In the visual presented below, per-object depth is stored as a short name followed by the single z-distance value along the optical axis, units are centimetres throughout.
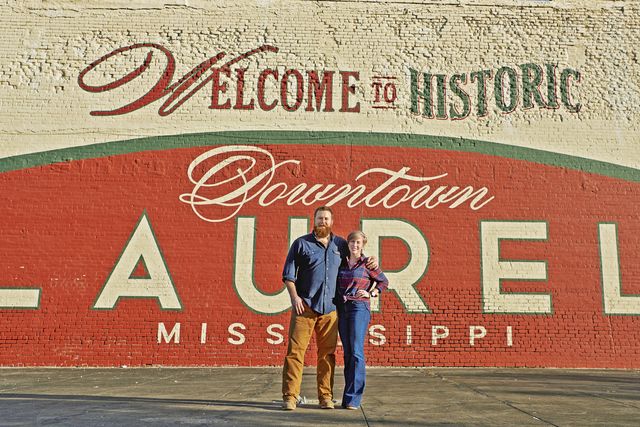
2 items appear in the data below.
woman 491
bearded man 500
